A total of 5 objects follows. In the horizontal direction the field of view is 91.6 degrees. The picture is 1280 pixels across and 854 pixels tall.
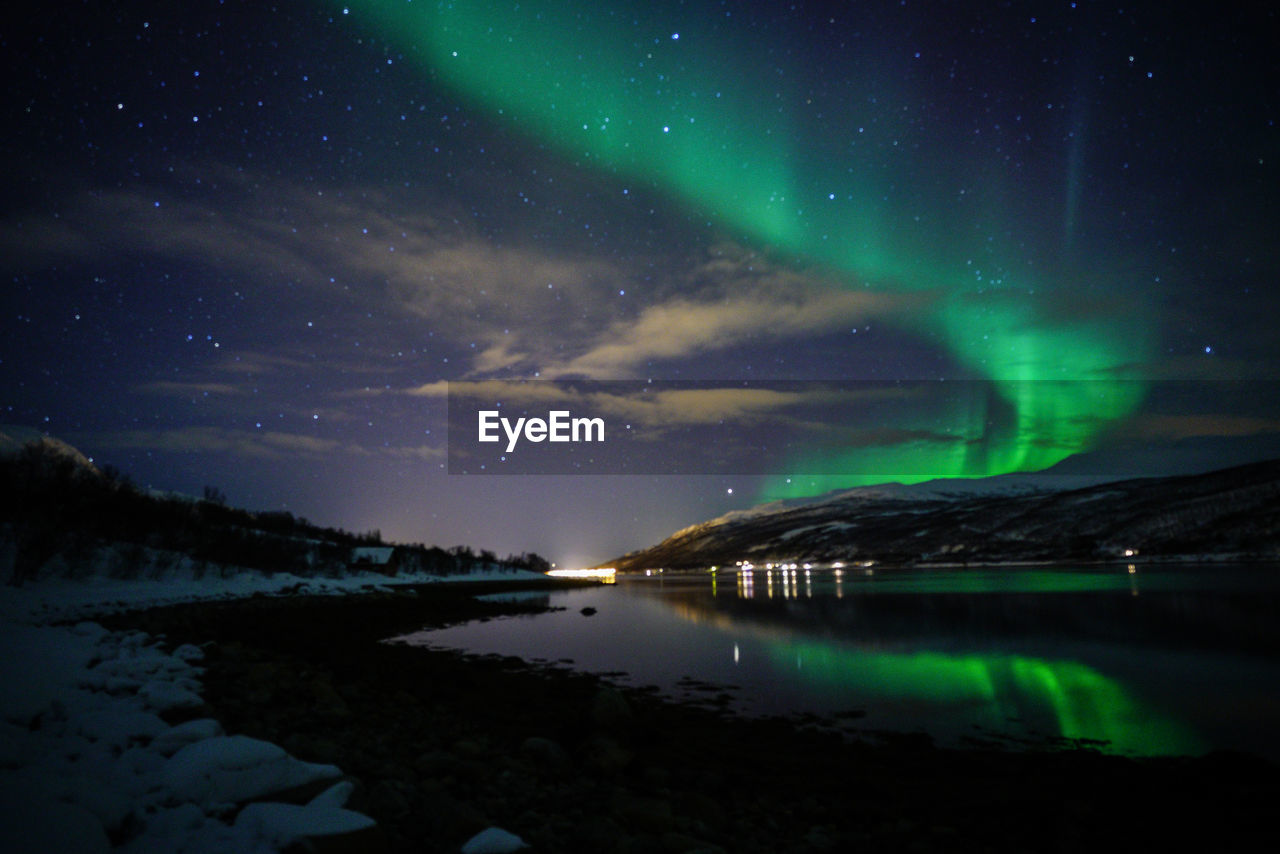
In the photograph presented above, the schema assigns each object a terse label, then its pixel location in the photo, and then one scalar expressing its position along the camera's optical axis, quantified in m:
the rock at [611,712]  14.67
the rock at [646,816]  8.34
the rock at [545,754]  11.09
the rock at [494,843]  6.25
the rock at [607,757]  11.12
